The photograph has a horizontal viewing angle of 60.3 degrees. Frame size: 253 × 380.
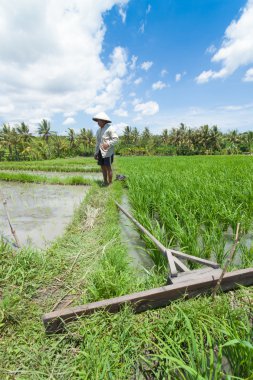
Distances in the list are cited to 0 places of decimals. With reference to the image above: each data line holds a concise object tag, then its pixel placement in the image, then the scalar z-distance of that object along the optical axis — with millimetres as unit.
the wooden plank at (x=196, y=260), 1562
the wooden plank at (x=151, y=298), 1221
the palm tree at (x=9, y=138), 29625
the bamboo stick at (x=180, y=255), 1571
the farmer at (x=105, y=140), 4776
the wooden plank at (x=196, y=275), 1434
